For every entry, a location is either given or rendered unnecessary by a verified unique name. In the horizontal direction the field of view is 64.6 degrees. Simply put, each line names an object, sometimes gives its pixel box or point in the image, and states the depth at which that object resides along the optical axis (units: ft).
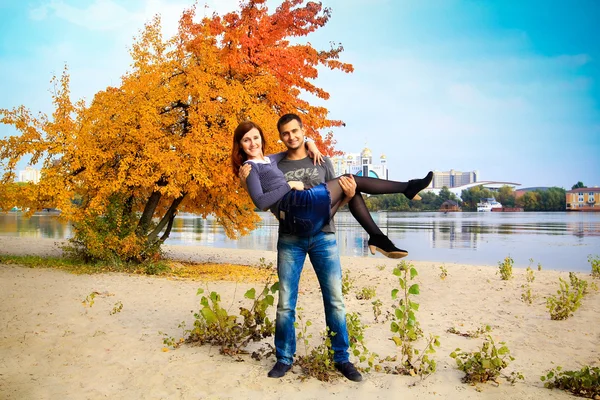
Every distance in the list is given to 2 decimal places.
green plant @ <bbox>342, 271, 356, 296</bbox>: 26.18
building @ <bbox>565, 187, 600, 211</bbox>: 331.69
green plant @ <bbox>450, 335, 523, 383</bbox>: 12.96
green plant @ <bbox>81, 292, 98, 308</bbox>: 20.17
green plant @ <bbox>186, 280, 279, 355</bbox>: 14.96
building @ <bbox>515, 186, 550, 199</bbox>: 350.11
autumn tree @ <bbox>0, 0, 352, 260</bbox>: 30.99
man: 12.68
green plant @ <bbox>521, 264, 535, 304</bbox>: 25.64
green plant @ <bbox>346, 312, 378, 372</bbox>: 13.45
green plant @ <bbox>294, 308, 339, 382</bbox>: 12.95
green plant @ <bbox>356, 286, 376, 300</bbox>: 24.99
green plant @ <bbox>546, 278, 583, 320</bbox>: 21.34
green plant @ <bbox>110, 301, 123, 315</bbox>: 19.72
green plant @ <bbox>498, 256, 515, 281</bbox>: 32.61
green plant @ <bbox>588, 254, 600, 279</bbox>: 34.24
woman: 11.75
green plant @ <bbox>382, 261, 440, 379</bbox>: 13.12
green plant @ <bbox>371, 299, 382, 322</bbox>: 19.95
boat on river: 327.47
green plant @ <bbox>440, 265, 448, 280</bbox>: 33.30
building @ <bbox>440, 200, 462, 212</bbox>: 311.80
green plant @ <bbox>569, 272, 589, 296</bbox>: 25.46
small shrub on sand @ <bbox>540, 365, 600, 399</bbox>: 12.14
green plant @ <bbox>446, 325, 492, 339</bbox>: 18.18
